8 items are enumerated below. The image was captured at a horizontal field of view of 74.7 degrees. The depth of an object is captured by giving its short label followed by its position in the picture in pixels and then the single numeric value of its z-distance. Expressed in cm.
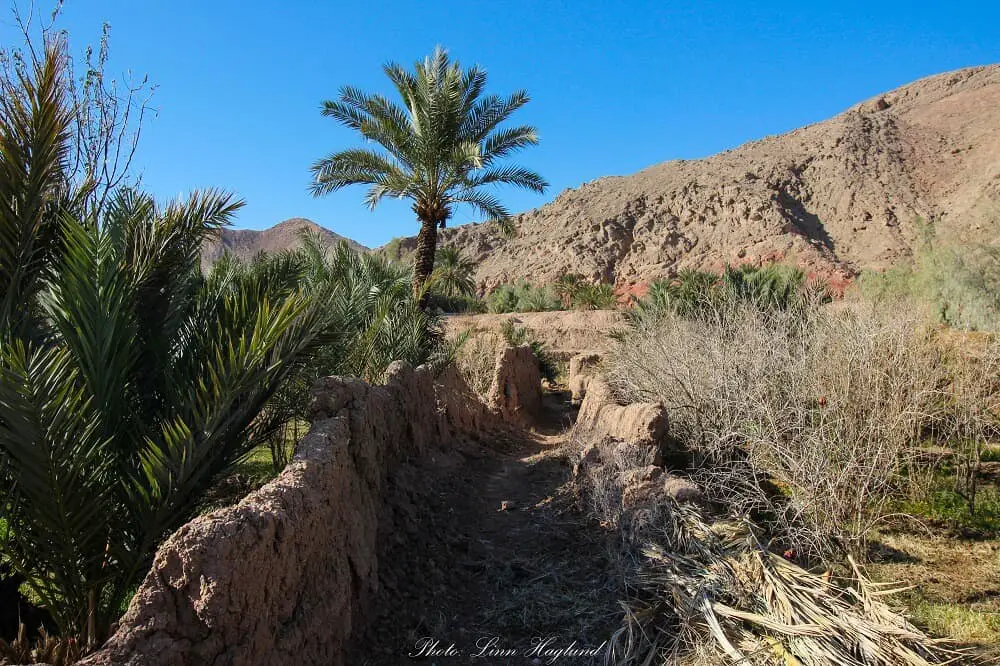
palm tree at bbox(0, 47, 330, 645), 284
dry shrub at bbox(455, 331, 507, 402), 1307
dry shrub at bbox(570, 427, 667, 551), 497
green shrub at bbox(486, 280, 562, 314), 2980
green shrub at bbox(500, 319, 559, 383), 1717
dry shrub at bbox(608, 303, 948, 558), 517
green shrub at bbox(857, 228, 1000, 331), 1289
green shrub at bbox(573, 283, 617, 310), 2733
